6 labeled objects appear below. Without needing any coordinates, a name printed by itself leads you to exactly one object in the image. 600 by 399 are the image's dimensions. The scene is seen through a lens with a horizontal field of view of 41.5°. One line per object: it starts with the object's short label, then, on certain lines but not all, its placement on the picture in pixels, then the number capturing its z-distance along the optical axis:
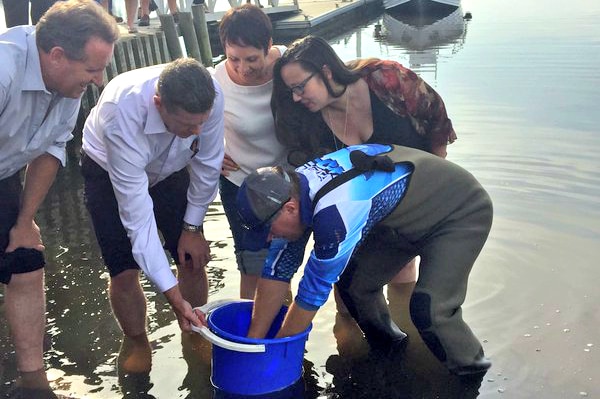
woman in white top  4.02
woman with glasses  3.98
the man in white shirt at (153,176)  3.52
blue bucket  3.61
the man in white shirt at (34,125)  3.41
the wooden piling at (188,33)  12.51
